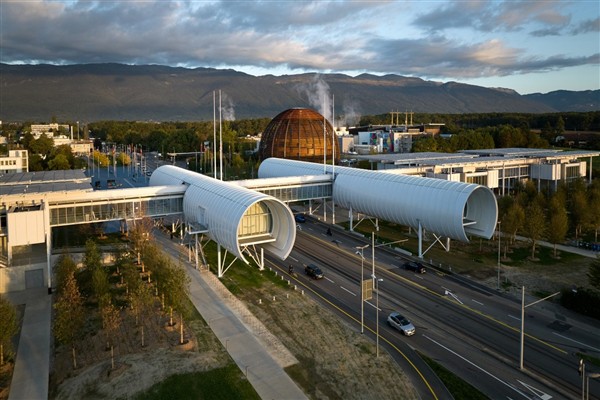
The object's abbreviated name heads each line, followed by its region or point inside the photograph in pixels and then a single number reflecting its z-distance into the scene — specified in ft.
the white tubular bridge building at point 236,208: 143.95
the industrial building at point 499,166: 250.94
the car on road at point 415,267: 155.56
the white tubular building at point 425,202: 160.45
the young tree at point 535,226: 171.63
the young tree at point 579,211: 193.77
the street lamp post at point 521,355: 96.46
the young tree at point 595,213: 192.65
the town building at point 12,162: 320.29
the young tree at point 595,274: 124.95
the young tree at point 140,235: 144.47
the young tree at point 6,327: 94.17
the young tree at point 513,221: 180.65
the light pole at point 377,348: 100.68
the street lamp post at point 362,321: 104.27
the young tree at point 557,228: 172.76
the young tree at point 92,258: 128.26
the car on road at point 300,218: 232.12
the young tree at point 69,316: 98.99
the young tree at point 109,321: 102.38
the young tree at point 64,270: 117.72
